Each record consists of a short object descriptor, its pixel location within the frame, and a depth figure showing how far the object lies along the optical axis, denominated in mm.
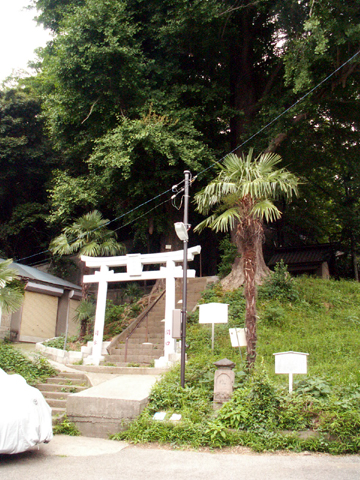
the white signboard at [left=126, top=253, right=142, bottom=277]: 15086
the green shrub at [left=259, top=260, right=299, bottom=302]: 16469
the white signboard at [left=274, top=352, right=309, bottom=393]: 8156
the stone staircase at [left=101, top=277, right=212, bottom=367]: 13968
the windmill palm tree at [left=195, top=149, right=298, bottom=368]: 9551
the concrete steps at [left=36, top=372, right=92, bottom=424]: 9984
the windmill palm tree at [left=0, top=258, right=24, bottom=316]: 11555
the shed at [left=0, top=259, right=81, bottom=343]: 19203
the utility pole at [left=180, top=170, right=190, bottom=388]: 9205
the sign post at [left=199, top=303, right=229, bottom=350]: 11922
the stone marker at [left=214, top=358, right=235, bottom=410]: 8266
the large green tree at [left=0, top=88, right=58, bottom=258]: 26250
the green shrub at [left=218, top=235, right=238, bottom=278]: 19531
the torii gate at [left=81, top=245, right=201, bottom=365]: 13995
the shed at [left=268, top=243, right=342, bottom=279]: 24312
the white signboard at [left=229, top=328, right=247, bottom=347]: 10297
